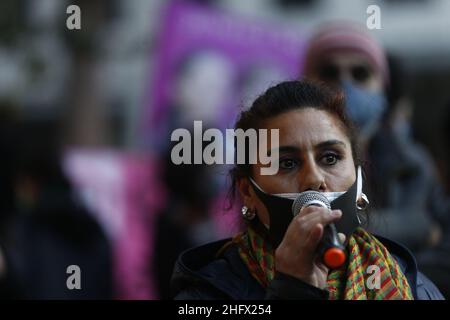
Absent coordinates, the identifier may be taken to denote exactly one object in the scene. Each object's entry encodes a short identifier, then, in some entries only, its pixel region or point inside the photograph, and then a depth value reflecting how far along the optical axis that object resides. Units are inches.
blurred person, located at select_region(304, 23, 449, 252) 271.0
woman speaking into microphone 155.9
